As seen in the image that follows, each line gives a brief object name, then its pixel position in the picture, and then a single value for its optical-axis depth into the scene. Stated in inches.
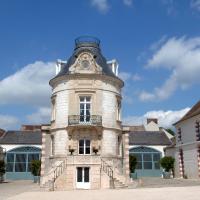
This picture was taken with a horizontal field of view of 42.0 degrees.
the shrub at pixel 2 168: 1101.5
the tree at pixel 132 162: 1101.6
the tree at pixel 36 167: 1076.9
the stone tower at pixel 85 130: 746.5
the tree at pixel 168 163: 1174.6
